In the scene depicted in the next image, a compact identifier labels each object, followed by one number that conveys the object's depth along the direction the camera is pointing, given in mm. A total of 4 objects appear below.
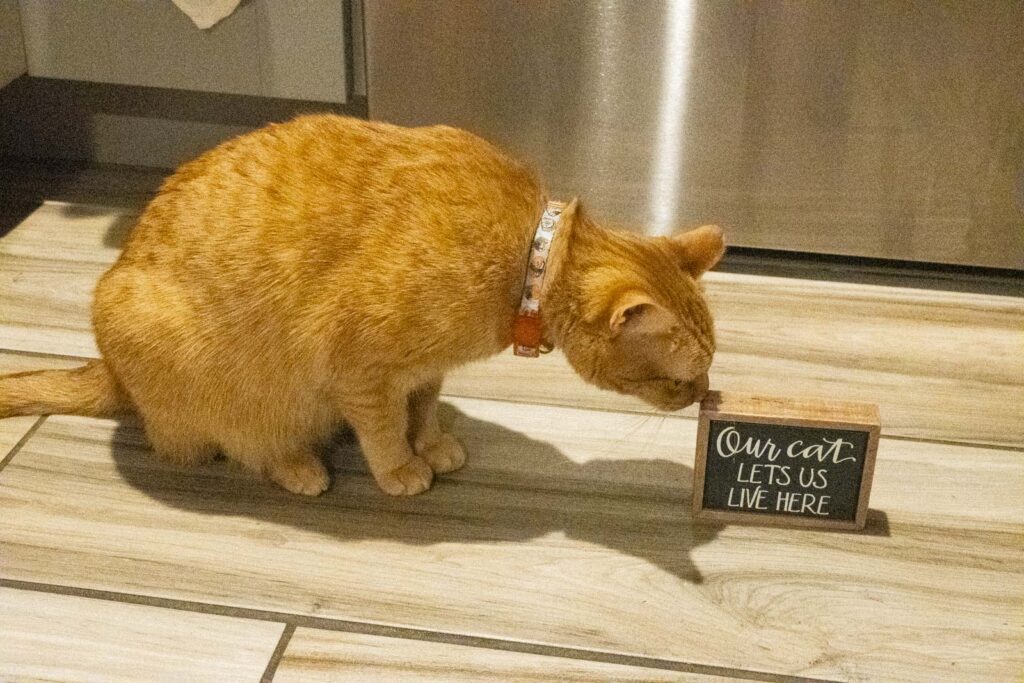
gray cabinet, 1988
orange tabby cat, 1332
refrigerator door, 1854
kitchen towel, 1973
